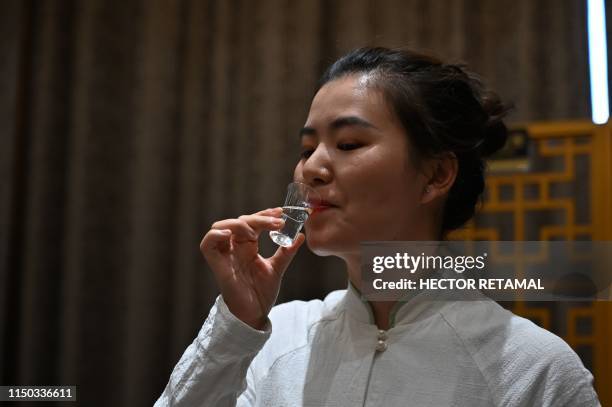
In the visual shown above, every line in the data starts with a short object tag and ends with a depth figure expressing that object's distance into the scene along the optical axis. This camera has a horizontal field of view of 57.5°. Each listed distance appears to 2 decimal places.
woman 0.76
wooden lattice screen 1.11
